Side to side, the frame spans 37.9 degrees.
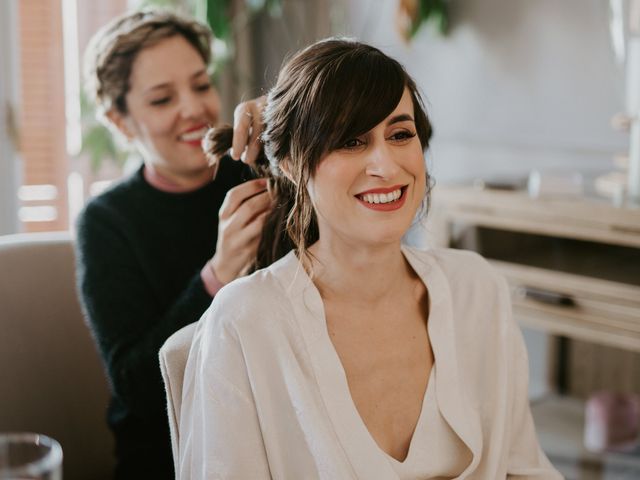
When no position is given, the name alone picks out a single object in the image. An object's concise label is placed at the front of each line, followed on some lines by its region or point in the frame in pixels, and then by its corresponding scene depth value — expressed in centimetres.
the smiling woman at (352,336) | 124
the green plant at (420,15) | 288
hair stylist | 156
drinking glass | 73
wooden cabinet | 212
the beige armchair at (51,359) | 165
